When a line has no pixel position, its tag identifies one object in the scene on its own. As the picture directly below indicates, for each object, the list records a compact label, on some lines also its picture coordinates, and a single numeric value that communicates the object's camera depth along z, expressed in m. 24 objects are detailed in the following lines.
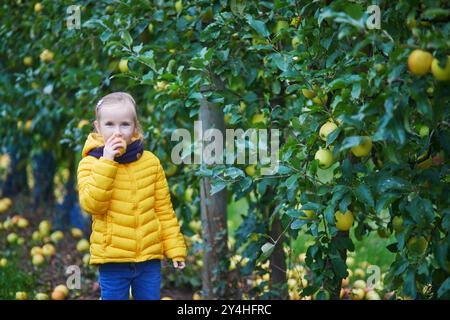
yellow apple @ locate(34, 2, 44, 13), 7.15
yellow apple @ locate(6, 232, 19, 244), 8.62
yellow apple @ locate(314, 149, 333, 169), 3.97
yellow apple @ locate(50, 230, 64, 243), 8.64
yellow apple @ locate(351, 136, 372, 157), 3.51
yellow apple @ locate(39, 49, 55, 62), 7.42
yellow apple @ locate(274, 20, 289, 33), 5.17
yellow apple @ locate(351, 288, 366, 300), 6.30
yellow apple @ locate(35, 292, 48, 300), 6.63
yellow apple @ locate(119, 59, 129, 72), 5.54
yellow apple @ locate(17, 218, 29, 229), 9.19
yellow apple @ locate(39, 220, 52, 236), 8.93
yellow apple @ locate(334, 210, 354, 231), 4.27
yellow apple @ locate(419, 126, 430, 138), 4.07
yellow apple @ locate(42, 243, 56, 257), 8.10
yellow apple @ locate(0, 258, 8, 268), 7.70
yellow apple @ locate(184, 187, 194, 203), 6.56
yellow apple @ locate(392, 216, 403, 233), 4.21
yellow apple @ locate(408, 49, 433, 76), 3.04
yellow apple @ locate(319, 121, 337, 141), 3.82
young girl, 4.08
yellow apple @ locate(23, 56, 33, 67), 8.04
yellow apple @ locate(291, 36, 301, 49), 4.65
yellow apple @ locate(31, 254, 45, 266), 7.86
